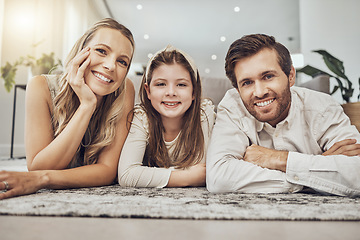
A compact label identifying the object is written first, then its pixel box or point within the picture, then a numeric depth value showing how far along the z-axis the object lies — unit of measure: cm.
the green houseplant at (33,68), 287
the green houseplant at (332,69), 190
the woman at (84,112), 106
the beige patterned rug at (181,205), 64
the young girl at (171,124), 114
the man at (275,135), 93
